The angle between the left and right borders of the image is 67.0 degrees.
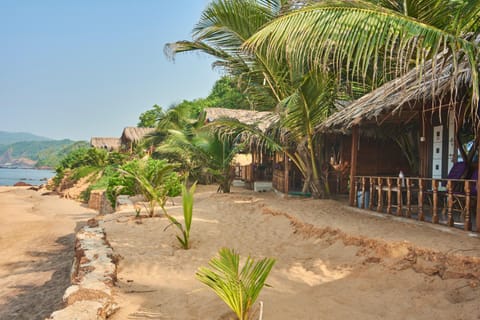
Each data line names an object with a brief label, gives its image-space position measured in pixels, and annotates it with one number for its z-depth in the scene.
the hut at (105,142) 28.86
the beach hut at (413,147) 5.07
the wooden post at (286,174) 9.70
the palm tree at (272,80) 7.23
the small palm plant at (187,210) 5.09
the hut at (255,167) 12.14
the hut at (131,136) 22.80
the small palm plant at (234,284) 2.75
